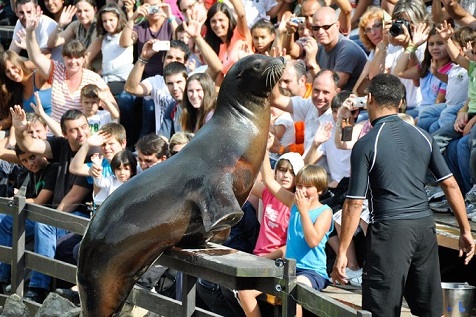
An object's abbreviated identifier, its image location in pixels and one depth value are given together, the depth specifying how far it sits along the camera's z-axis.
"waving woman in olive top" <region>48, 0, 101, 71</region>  20.55
